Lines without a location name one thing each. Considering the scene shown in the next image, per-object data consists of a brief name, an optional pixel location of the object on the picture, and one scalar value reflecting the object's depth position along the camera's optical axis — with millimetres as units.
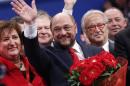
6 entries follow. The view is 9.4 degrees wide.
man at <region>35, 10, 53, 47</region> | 8192
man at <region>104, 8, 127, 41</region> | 9365
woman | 6621
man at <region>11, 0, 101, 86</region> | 6663
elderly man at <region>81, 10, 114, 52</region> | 8187
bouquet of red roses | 5519
